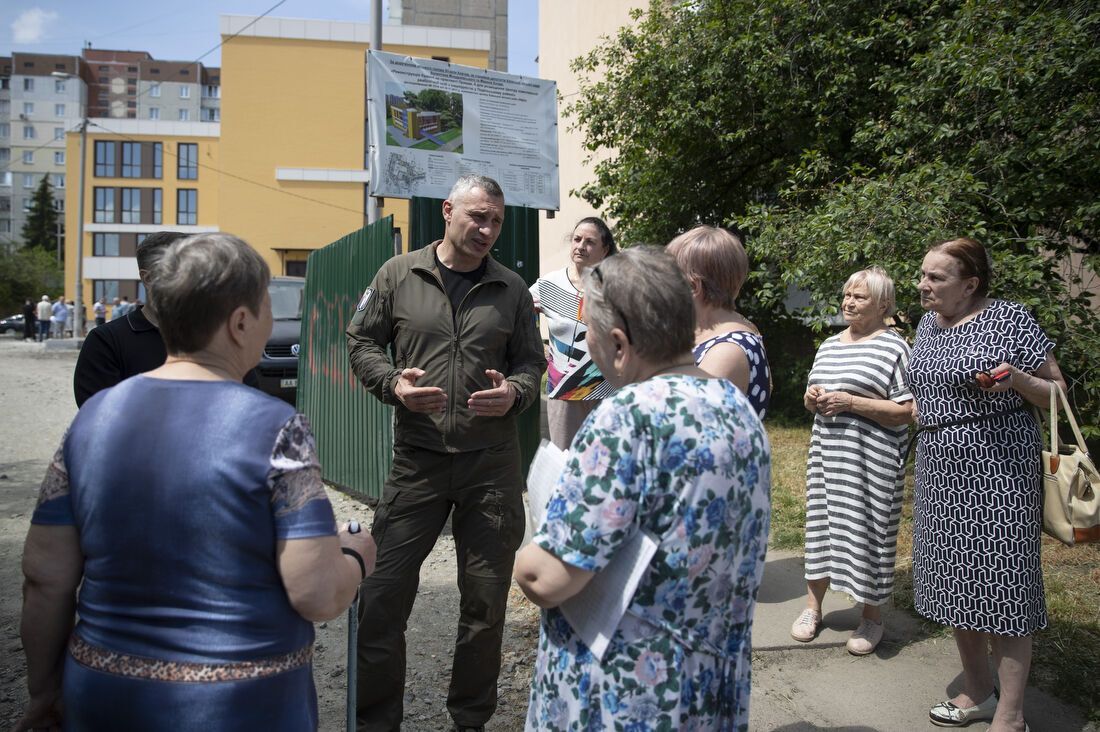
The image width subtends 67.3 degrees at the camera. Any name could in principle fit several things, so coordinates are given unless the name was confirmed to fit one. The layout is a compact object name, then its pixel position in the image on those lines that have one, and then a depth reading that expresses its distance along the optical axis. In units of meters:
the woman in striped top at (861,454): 4.07
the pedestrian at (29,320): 34.16
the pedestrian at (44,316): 32.32
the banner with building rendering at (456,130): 5.70
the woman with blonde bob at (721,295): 2.79
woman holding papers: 1.68
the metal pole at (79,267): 28.57
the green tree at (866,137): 5.79
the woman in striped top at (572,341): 4.73
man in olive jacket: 3.07
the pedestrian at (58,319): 33.19
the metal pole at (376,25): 8.83
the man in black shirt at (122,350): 2.76
